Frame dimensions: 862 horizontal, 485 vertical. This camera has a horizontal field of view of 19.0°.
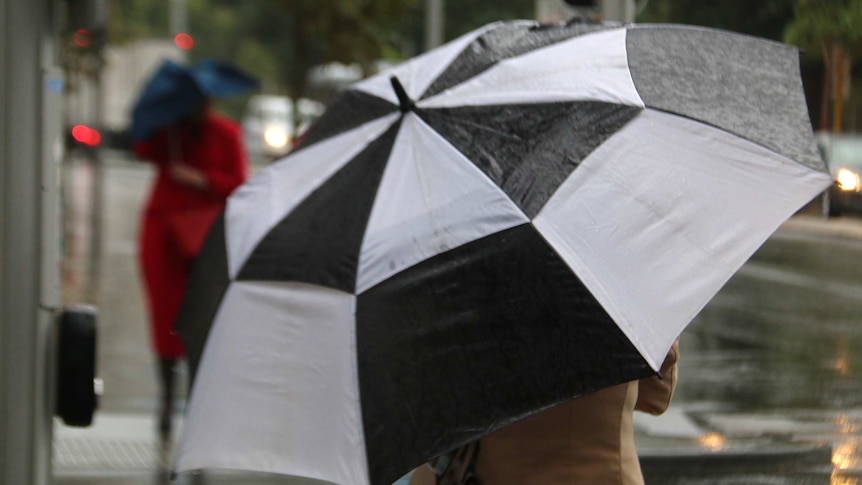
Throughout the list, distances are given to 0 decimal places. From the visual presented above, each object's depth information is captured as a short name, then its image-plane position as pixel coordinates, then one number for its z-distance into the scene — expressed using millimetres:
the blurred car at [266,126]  77381
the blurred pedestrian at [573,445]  5438
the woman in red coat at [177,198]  13064
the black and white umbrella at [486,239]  5056
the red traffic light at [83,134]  44332
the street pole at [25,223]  7334
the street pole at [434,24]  22239
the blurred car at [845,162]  15353
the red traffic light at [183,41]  69458
